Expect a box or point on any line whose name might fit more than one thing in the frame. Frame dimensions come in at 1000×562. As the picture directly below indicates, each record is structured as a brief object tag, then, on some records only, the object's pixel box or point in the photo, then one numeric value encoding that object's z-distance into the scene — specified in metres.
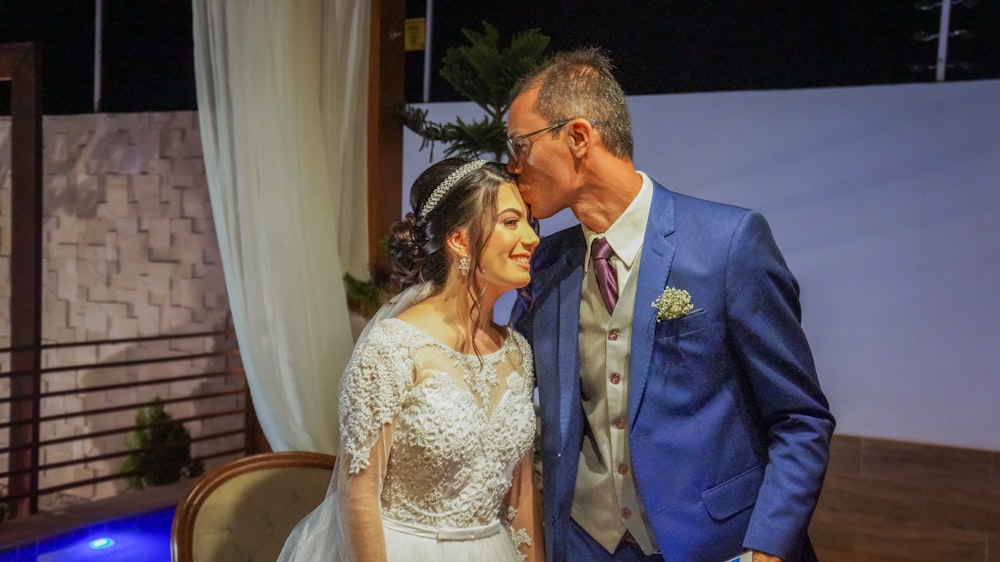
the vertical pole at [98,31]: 5.26
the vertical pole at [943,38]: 3.19
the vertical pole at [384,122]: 3.64
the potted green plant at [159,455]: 5.16
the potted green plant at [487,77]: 2.87
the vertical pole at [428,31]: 3.99
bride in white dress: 1.76
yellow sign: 3.89
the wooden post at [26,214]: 4.60
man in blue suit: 1.64
